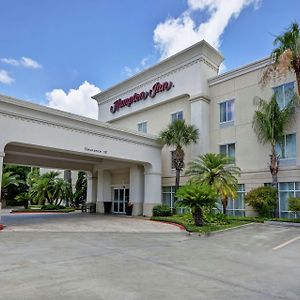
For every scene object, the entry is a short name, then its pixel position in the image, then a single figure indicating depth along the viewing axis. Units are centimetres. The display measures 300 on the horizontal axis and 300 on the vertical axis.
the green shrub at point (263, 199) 2125
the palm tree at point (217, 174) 2062
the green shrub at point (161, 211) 2508
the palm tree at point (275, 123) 2191
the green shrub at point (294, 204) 1992
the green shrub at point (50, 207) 3671
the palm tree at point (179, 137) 2512
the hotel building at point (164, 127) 2181
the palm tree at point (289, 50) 1759
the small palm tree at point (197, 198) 1773
